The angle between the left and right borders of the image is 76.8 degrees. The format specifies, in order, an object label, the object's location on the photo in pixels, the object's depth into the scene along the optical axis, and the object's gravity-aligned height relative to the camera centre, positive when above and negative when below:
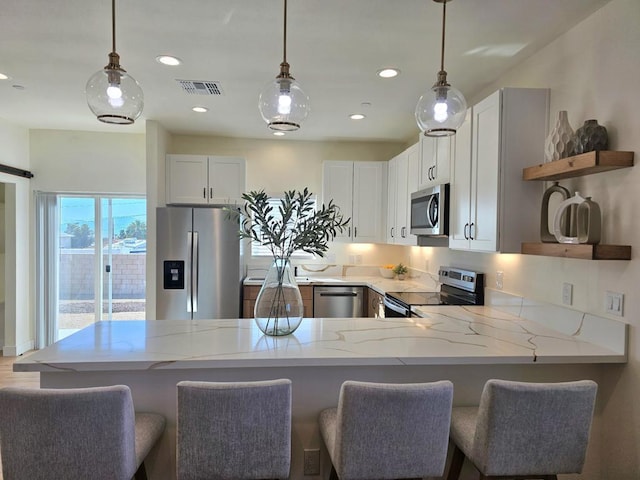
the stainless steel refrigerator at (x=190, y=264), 4.14 -0.33
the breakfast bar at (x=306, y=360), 1.66 -0.53
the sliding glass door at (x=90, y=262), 4.98 -0.38
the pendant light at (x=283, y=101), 1.72 +0.57
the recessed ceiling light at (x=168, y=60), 2.63 +1.14
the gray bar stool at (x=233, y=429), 1.38 -0.69
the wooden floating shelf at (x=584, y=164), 1.78 +0.33
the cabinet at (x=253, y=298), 4.32 -0.70
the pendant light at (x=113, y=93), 1.64 +0.57
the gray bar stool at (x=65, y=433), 1.32 -0.67
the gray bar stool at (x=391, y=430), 1.40 -0.69
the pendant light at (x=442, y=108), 1.76 +0.56
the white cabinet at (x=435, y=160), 3.08 +0.61
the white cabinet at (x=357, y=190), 4.78 +0.52
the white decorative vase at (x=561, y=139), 2.00 +0.49
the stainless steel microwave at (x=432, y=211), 3.06 +0.19
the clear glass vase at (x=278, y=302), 1.97 -0.34
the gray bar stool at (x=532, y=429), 1.44 -0.70
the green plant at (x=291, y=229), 1.80 +0.02
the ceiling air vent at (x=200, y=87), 3.08 +1.14
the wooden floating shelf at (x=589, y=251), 1.76 -0.07
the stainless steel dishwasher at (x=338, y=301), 4.40 -0.74
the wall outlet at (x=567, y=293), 2.18 -0.31
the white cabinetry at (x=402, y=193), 3.85 +0.44
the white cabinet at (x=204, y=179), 4.51 +0.60
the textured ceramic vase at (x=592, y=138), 1.90 +0.46
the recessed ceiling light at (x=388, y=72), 2.80 +1.14
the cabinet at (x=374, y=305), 3.87 -0.72
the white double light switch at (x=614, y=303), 1.85 -0.31
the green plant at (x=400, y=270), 4.69 -0.42
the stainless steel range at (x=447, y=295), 3.05 -0.51
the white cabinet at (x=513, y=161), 2.33 +0.44
